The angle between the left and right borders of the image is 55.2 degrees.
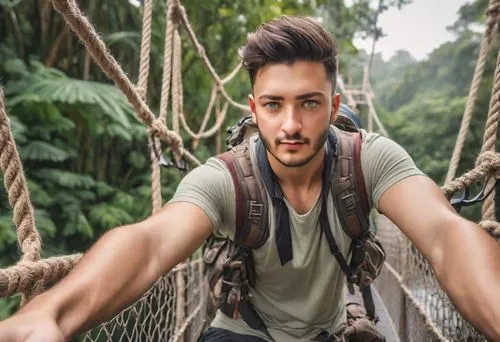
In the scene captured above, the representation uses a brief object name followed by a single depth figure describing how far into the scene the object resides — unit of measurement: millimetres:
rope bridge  578
